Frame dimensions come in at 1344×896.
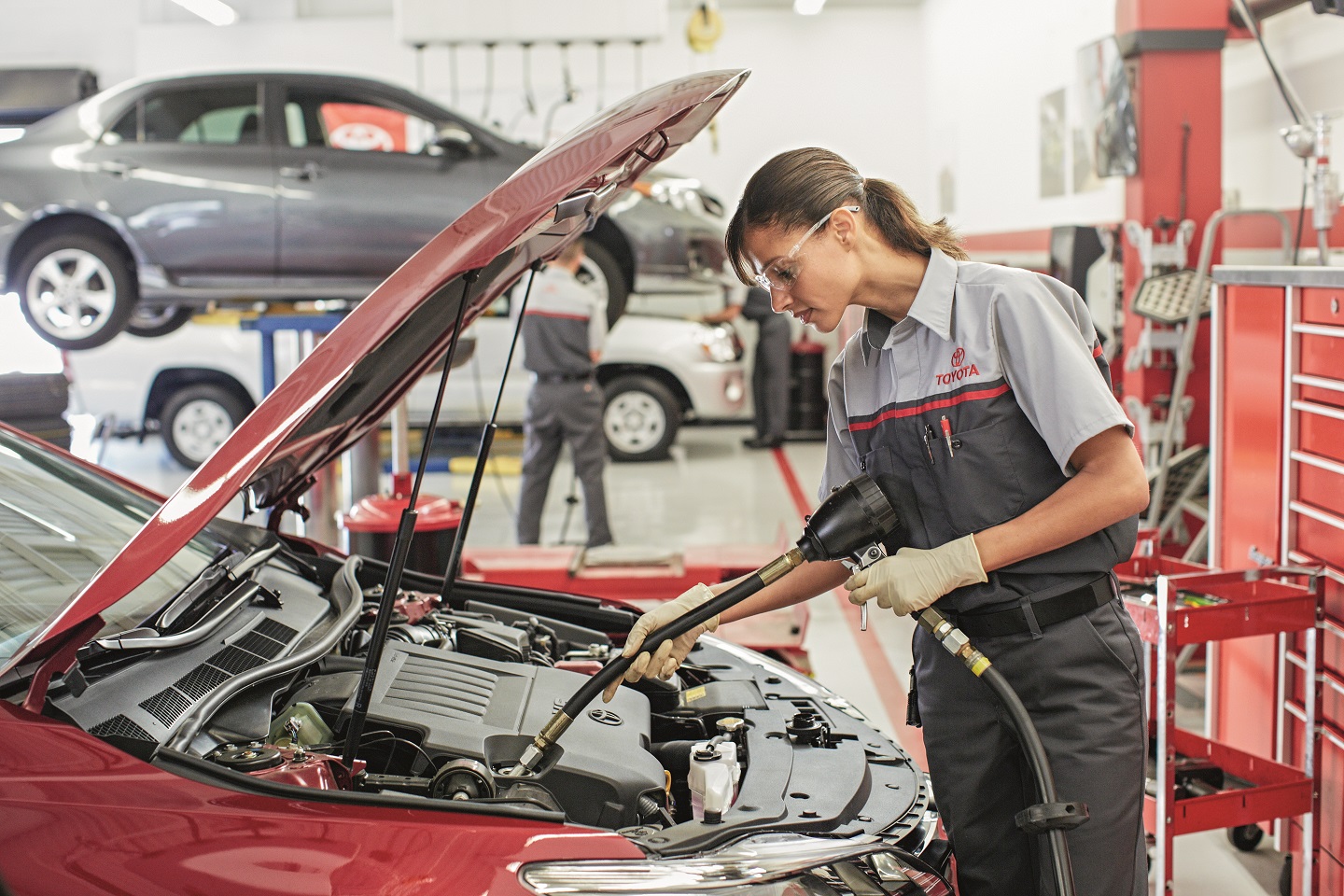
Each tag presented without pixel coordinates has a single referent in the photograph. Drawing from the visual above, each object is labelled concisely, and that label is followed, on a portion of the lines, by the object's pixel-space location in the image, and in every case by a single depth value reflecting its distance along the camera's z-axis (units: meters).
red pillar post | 4.85
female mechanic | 1.57
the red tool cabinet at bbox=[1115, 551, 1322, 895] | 2.49
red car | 1.31
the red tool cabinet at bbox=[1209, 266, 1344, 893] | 2.68
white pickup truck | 8.22
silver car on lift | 5.40
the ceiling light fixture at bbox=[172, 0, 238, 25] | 11.16
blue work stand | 4.30
